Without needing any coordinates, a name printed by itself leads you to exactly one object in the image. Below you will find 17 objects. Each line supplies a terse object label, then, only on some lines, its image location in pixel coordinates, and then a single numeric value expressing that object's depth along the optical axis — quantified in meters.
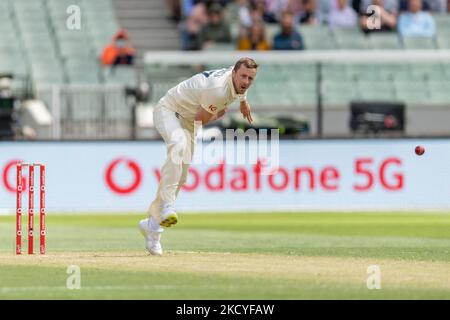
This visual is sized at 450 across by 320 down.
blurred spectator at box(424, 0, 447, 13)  30.75
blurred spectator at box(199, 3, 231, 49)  27.98
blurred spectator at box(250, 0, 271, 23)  28.98
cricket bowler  13.41
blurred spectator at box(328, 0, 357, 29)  29.40
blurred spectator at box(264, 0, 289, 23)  29.66
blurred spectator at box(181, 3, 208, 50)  28.28
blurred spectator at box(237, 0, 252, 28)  29.11
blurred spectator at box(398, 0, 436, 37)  28.86
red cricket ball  16.53
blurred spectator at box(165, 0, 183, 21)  31.48
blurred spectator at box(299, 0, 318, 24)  29.64
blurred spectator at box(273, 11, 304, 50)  27.39
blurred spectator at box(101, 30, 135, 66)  28.33
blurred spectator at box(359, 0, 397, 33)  28.50
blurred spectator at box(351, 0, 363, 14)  30.09
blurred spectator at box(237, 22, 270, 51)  27.45
